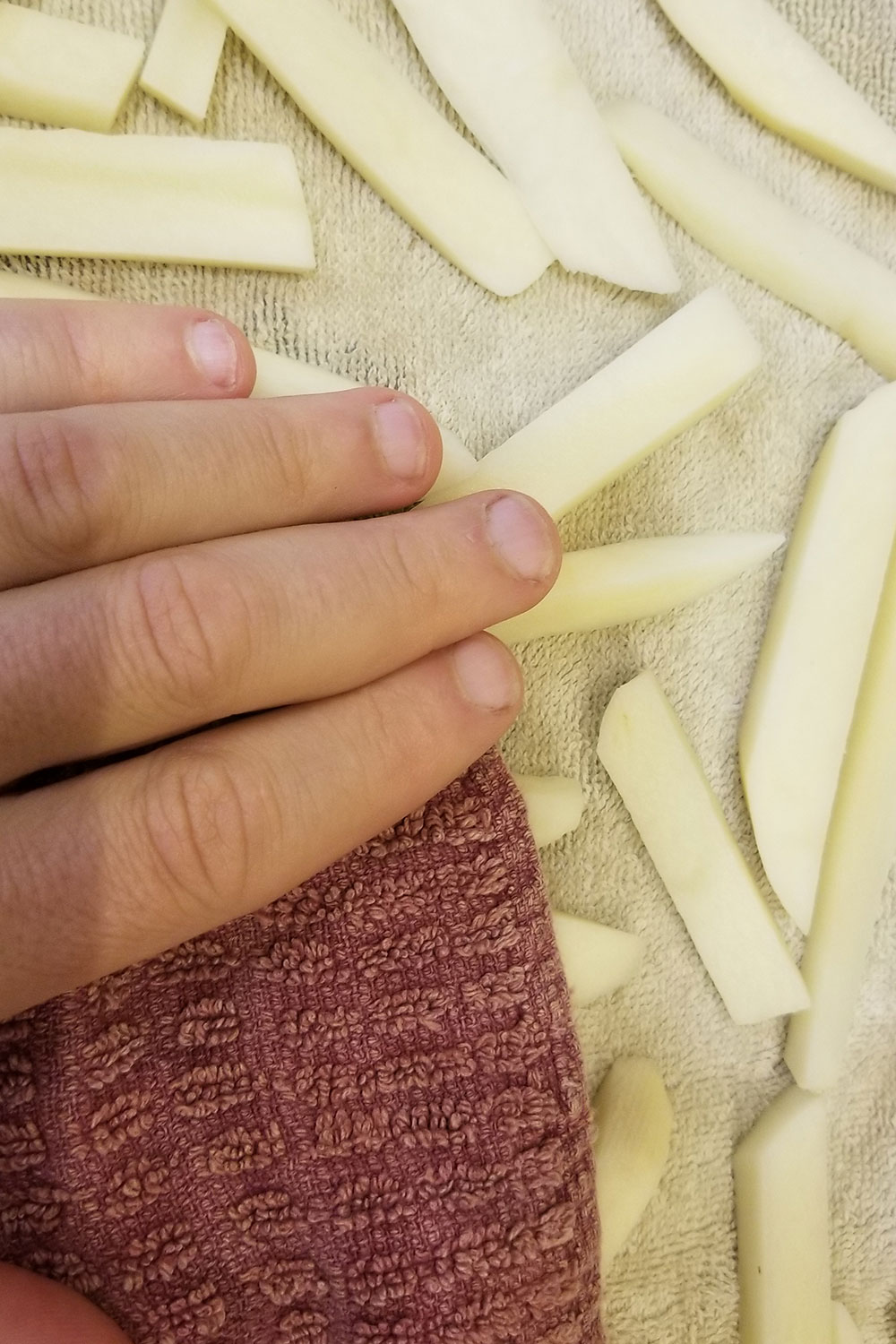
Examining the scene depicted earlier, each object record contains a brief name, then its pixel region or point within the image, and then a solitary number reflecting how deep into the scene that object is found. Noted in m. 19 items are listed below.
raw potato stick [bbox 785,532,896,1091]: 0.23
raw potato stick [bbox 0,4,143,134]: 0.20
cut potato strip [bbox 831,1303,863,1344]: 0.23
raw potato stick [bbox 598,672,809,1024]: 0.22
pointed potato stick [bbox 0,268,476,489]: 0.21
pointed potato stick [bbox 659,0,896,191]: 0.22
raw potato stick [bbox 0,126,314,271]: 0.20
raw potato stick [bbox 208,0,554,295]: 0.21
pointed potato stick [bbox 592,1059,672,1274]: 0.22
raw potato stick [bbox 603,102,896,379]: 0.22
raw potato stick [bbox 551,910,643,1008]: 0.22
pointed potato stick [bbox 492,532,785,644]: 0.21
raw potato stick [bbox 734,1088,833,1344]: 0.23
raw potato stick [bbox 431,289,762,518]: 0.21
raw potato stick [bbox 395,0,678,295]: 0.21
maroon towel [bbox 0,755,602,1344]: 0.19
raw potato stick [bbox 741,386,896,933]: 0.22
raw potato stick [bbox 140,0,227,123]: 0.21
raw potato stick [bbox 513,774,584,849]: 0.22
